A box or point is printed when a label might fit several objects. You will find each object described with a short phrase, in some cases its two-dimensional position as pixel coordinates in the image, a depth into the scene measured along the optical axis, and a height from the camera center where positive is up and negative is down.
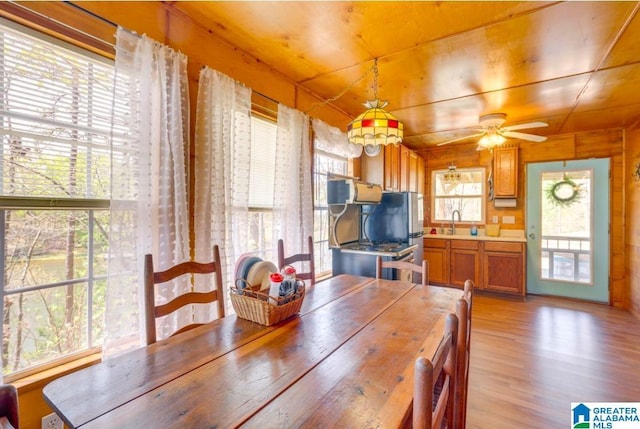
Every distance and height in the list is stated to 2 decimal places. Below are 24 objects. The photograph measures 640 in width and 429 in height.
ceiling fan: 3.31 +0.97
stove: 2.97 -0.38
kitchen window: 4.93 +0.34
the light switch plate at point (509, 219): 4.63 -0.08
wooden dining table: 0.73 -0.51
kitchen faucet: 5.03 -0.12
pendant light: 1.79 +0.54
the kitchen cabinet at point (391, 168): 3.64 +0.61
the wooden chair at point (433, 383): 0.59 -0.39
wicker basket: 1.29 -0.42
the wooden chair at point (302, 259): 1.96 -0.32
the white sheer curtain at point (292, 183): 2.47 +0.27
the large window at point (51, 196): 1.23 +0.08
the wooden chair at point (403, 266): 2.02 -0.38
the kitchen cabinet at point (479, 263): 4.16 -0.75
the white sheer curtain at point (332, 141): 2.96 +0.79
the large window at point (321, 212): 3.19 +0.02
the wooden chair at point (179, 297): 1.24 -0.38
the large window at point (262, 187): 2.36 +0.23
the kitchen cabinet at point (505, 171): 4.46 +0.66
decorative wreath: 4.19 +0.32
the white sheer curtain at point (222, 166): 1.84 +0.32
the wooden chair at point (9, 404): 0.55 -0.37
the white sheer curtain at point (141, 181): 1.45 +0.17
